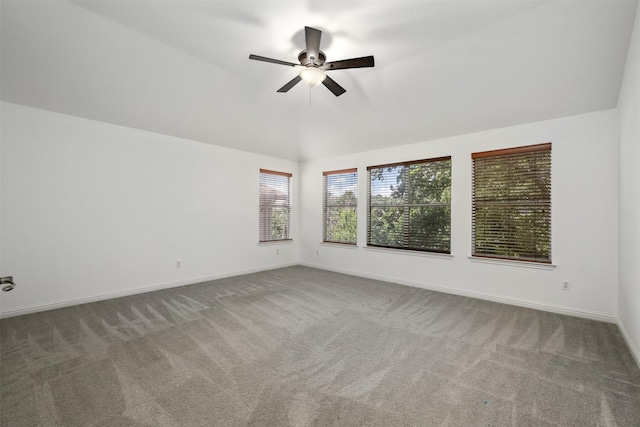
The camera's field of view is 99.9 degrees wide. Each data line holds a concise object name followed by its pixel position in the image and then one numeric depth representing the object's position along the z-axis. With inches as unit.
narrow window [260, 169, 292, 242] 237.5
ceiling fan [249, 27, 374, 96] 95.7
